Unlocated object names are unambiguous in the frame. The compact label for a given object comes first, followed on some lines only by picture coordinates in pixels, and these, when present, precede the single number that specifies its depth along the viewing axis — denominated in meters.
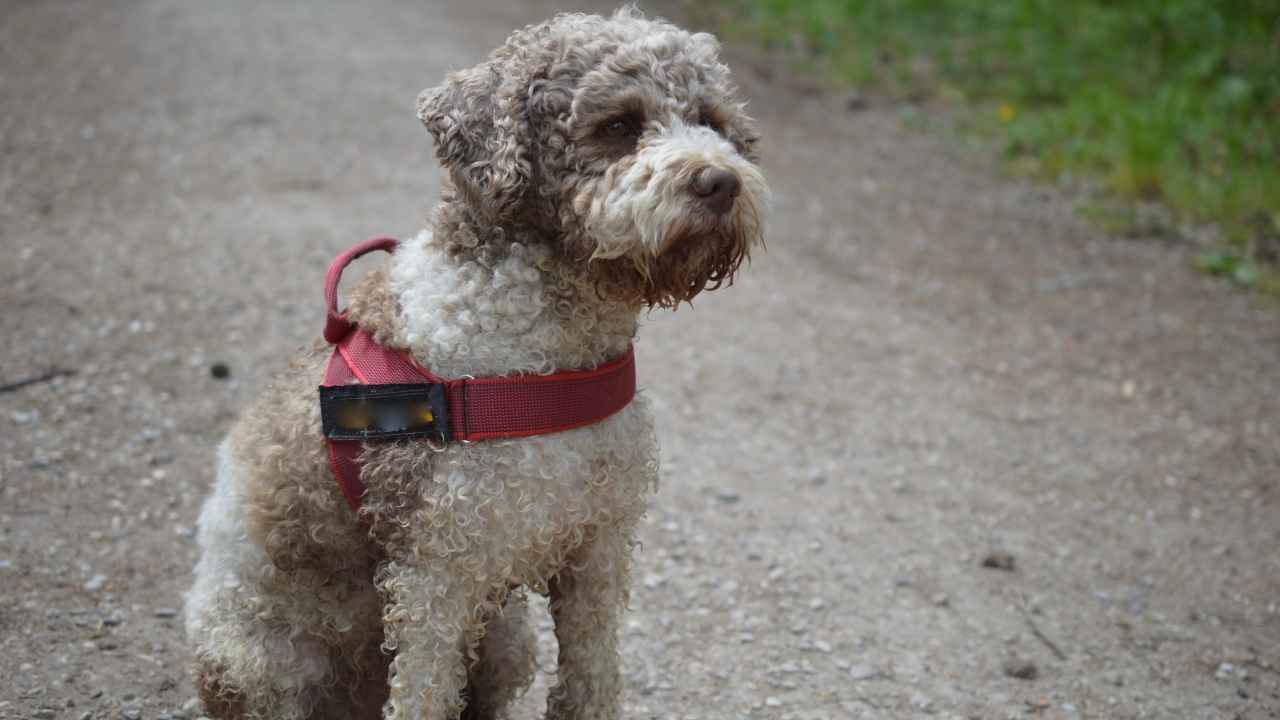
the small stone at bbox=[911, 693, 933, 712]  3.49
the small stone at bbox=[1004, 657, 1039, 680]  3.67
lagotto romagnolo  2.37
